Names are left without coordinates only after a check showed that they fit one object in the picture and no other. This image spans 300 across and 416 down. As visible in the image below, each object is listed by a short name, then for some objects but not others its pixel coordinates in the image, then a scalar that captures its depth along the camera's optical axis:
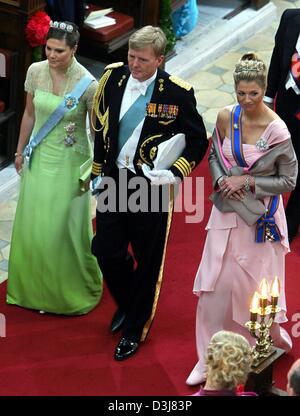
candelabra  9.93
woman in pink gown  11.92
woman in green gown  13.00
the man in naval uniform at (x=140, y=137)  12.10
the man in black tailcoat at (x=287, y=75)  14.59
